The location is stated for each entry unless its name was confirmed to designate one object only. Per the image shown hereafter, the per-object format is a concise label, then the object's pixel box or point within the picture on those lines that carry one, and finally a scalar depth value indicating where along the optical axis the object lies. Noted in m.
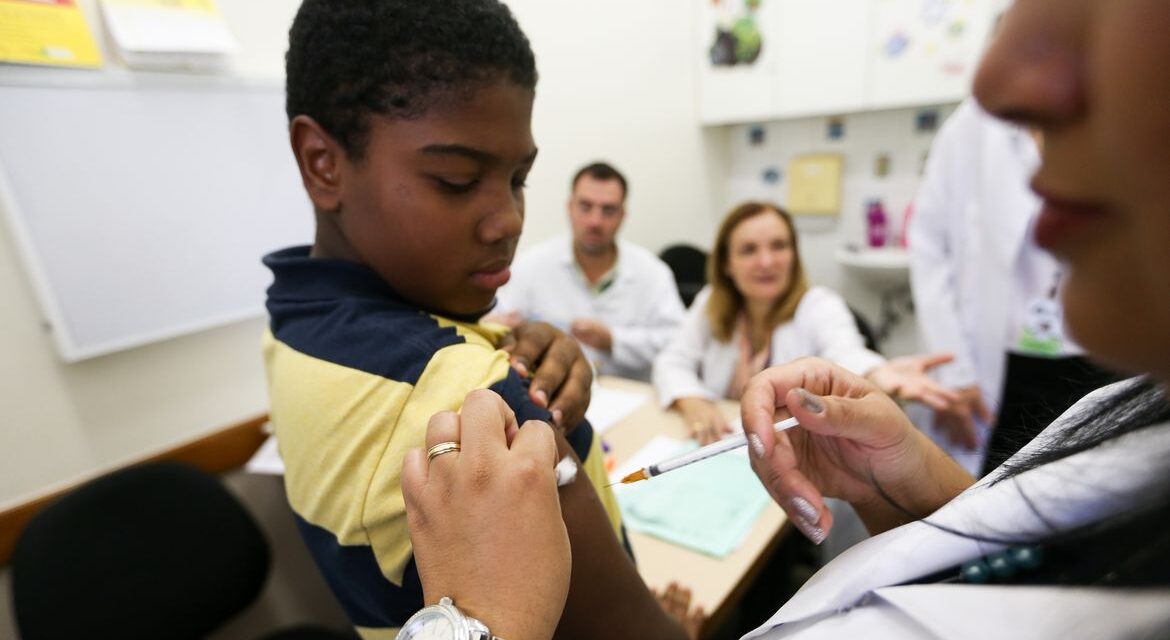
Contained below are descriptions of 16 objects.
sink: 3.18
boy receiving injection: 0.47
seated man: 2.39
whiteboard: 1.28
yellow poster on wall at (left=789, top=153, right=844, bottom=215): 3.69
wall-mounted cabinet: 2.89
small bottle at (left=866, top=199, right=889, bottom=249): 3.51
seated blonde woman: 1.78
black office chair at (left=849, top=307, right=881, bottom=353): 1.91
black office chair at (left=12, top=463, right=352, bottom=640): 1.11
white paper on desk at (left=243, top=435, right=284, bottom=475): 1.56
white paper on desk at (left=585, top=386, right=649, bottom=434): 1.64
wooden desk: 0.99
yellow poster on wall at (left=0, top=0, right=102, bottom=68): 1.16
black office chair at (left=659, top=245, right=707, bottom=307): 3.33
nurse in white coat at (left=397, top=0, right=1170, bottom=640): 0.24
